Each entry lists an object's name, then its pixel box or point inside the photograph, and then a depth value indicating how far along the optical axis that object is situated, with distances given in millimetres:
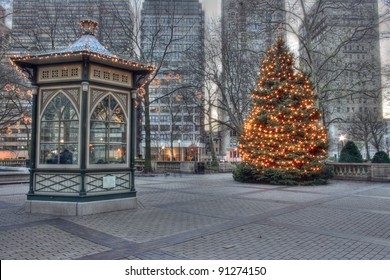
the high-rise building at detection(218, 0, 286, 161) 24594
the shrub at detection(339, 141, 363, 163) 25578
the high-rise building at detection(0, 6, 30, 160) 23934
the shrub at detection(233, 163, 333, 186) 19391
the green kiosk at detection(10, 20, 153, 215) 9672
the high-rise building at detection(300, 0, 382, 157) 23747
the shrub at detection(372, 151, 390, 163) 23562
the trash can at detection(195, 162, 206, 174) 31125
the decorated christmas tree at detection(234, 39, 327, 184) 19469
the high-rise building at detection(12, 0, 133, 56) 26828
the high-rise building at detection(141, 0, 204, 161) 29286
